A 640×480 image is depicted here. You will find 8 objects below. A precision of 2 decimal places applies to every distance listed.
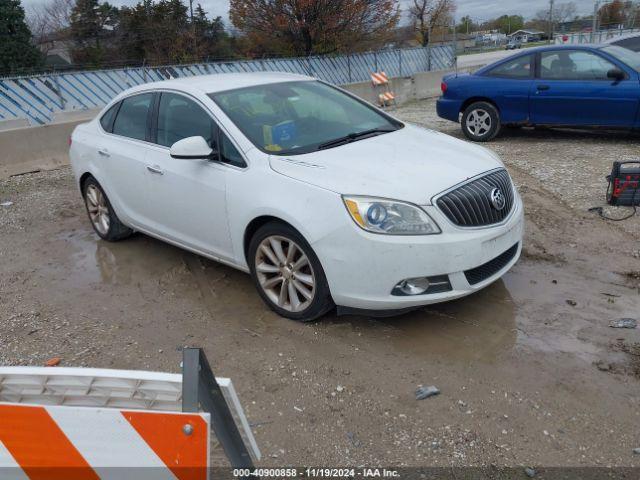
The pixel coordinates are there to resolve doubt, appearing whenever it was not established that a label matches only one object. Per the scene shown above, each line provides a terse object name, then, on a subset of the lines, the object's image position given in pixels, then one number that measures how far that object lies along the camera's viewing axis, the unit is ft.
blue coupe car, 27.22
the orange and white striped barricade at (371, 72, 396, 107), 53.36
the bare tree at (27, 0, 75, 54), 134.72
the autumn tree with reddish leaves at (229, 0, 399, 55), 70.95
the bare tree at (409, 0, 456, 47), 134.21
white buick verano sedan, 11.60
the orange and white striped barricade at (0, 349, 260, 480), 5.50
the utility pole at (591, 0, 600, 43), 94.02
